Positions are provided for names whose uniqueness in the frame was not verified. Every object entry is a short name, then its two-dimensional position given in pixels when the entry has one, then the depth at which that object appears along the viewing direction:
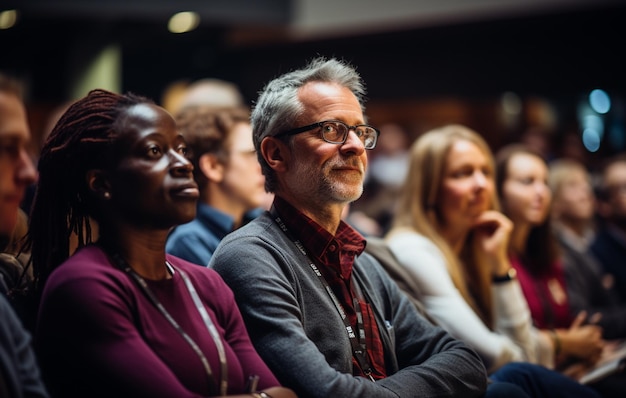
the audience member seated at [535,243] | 3.44
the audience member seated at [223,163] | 2.73
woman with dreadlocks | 1.36
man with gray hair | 1.77
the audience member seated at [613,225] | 4.40
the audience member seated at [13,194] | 1.34
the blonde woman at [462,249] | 2.71
